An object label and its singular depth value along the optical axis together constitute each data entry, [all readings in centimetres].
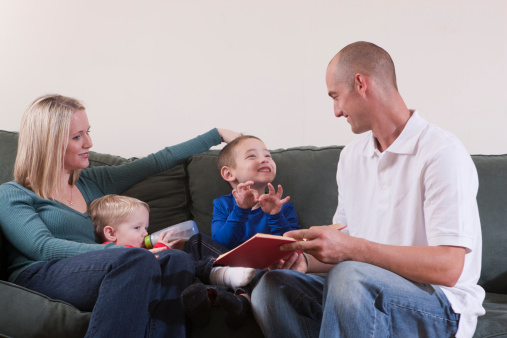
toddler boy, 208
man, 132
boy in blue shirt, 200
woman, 159
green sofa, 166
